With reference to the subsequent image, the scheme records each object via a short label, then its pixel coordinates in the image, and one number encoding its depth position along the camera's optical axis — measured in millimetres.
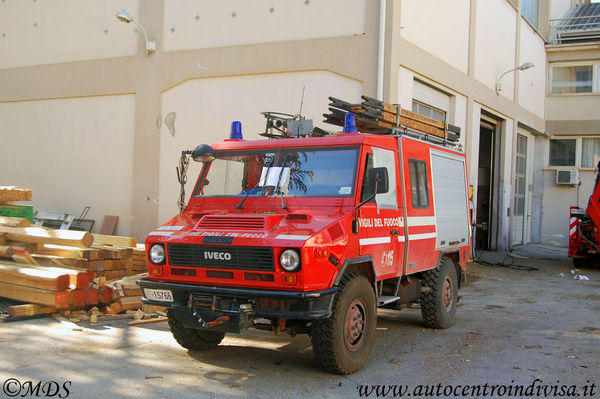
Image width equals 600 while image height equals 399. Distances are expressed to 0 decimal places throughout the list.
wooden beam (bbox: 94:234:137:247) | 10297
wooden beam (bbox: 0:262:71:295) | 7457
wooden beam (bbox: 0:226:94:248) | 8453
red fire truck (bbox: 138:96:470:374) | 5195
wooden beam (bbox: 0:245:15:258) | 8484
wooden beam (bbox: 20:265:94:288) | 7641
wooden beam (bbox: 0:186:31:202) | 10703
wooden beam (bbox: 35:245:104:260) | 8312
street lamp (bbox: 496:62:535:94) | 17938
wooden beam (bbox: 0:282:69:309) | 7484
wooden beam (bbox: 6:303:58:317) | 7445
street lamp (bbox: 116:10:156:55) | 14369
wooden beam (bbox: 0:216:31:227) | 9234
